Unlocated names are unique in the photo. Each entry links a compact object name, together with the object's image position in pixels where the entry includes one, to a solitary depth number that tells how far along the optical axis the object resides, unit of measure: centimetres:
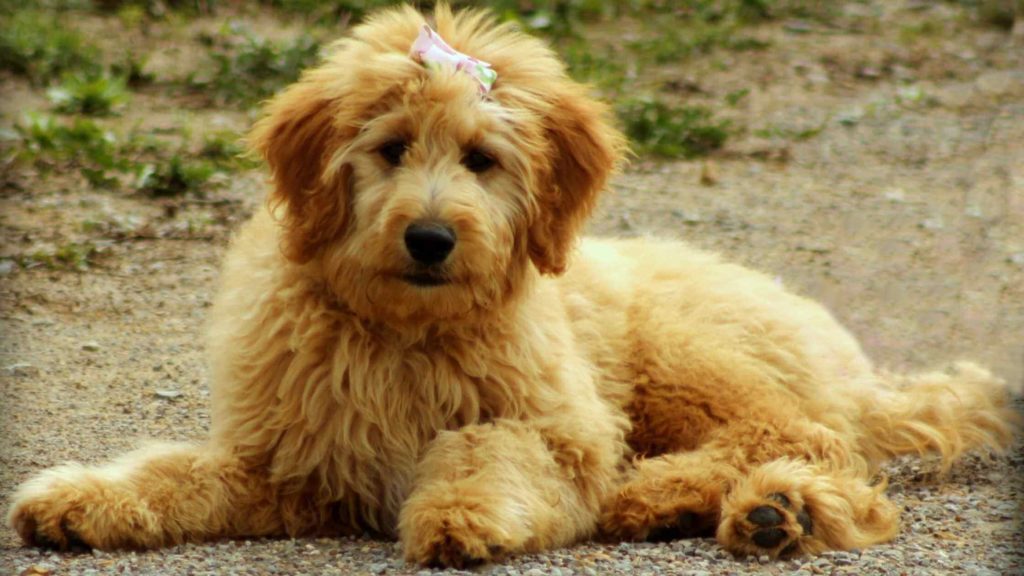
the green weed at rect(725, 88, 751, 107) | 2437
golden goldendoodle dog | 974
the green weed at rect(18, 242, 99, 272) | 1672
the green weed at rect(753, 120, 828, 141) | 2356
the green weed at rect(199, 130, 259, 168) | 1997
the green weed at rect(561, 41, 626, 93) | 2416
